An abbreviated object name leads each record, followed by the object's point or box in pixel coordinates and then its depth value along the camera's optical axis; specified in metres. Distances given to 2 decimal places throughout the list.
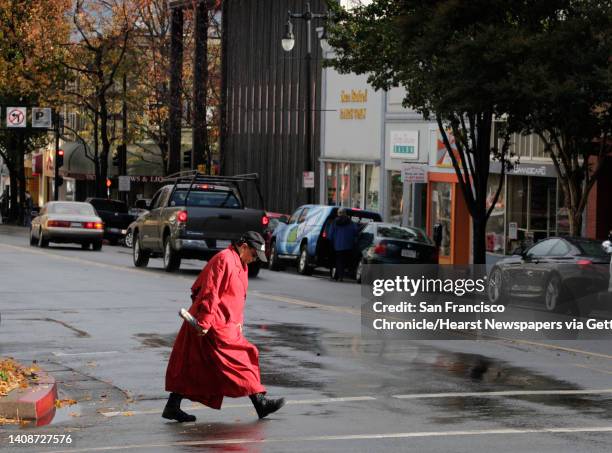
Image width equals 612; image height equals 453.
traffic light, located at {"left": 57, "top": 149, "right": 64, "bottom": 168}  72.94
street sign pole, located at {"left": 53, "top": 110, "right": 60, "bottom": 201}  73.34
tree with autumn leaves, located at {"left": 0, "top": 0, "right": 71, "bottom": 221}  64.12
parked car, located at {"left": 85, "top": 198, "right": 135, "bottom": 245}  55.09
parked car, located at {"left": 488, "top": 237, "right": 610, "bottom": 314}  24.17
